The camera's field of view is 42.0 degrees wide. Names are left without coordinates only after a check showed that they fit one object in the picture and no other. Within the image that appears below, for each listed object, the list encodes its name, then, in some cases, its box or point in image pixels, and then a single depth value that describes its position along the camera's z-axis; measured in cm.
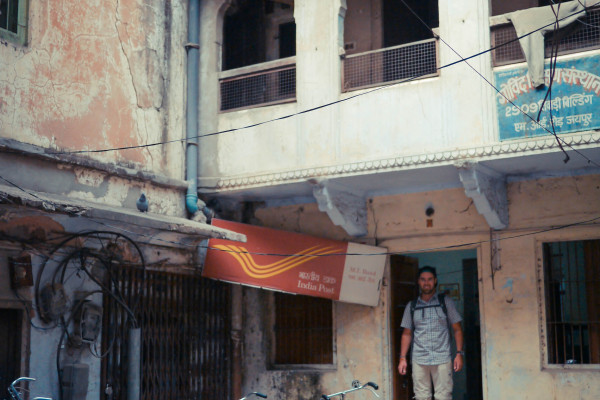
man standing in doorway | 954
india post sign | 1005
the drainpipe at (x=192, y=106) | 1038
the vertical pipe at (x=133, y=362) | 926
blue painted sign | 816
